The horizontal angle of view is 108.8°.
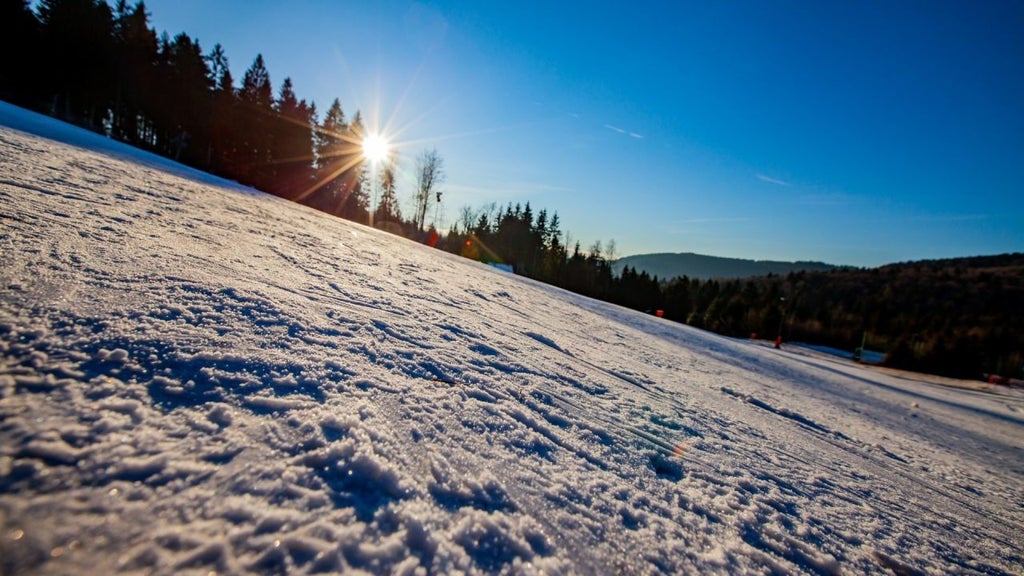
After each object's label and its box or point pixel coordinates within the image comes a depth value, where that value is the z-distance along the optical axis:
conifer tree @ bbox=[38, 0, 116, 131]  27.11
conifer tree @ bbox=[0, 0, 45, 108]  25.67
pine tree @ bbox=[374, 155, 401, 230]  45.38
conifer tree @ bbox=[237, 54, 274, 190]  34.53
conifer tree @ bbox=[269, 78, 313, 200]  36.53
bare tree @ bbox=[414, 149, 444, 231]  43.72
